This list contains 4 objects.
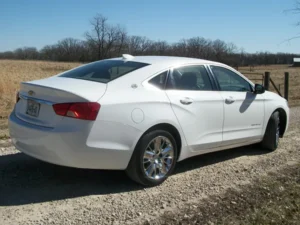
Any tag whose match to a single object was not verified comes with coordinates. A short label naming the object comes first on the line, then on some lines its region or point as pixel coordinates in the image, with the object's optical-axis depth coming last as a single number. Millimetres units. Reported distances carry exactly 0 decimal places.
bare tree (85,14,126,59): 81525
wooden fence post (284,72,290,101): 13640
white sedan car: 3688
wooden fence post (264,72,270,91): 12914
